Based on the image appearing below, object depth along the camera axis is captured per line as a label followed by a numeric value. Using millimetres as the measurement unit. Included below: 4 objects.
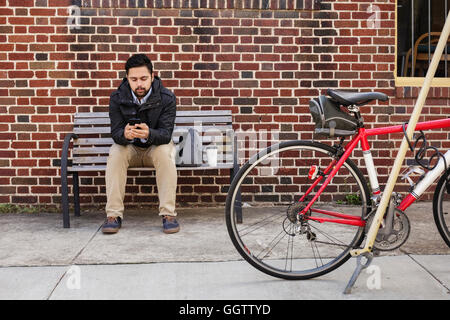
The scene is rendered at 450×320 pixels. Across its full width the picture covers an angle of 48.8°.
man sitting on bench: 4133
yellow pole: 2652
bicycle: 2826
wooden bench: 4477
